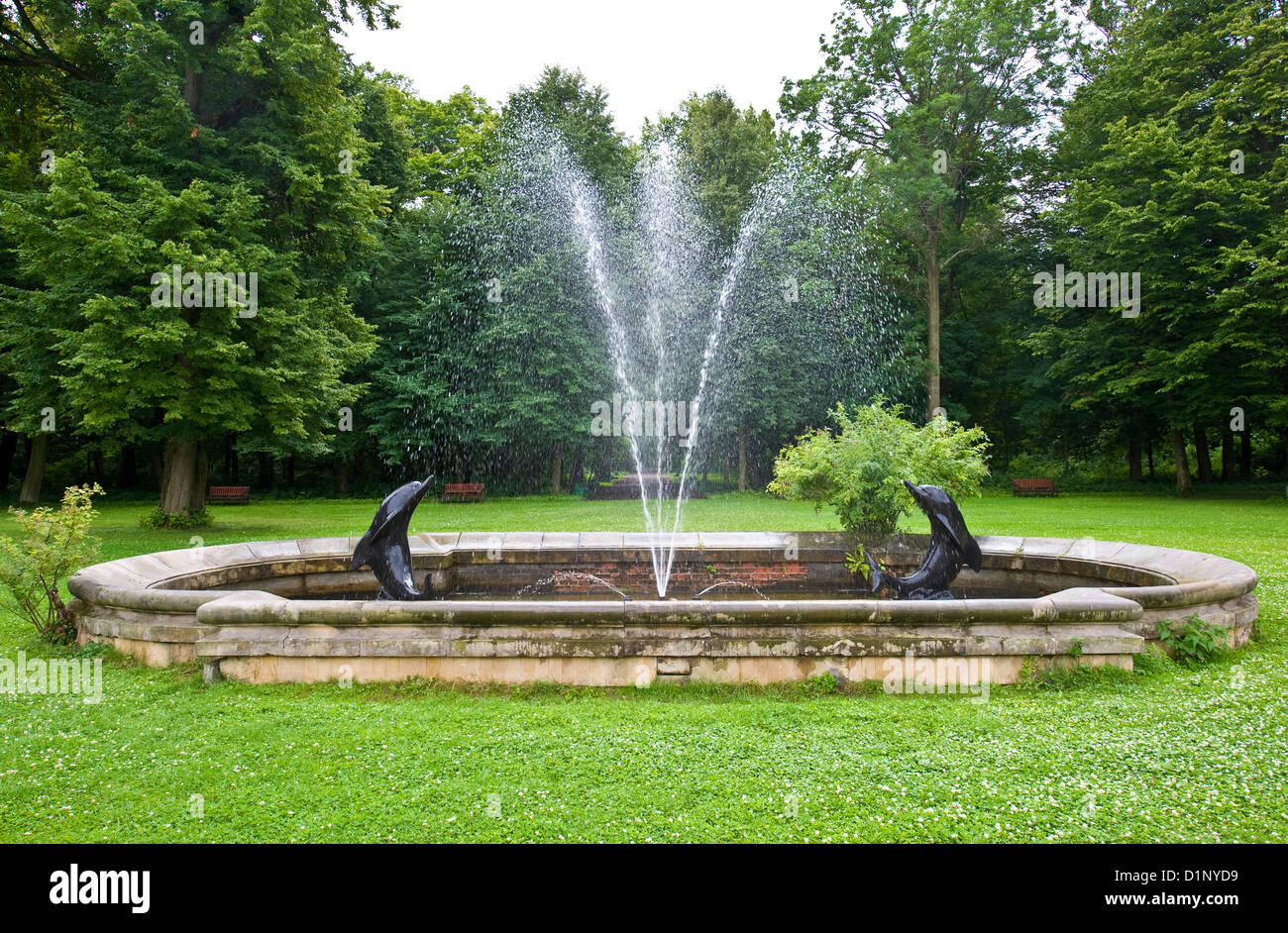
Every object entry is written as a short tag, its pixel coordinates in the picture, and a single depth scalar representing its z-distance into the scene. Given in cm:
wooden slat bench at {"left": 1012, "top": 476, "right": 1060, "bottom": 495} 2575
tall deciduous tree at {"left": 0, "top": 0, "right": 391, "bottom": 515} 1341
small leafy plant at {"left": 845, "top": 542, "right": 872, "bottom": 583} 898
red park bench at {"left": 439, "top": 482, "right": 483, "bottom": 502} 2425
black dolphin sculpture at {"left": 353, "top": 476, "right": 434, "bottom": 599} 674
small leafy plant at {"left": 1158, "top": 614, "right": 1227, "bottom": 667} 564
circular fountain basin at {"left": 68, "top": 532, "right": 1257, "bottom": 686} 525
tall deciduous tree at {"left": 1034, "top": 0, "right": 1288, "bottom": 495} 1997
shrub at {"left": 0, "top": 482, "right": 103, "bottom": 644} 637
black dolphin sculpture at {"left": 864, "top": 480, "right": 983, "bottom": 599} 695
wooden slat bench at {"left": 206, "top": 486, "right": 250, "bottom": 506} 2414
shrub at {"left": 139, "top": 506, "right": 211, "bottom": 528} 1584
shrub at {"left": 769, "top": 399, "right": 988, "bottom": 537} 970
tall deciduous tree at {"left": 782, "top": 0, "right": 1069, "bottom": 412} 2655
